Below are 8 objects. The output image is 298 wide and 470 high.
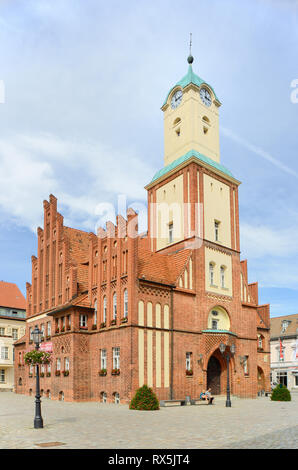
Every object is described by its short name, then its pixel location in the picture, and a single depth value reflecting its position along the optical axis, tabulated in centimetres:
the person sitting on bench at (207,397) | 3033
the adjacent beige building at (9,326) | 5844
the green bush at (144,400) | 2570
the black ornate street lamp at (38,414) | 1711
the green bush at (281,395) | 3341
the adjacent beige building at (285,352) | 7269
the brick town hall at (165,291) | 3244
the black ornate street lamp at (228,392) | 2827
